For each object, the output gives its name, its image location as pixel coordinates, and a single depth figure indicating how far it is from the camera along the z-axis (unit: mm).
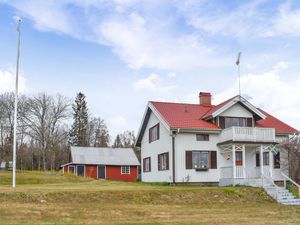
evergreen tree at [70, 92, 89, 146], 73250
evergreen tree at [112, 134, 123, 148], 80538
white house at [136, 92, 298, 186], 26500
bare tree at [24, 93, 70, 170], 64000
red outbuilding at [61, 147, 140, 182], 47375
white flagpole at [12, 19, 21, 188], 21938
